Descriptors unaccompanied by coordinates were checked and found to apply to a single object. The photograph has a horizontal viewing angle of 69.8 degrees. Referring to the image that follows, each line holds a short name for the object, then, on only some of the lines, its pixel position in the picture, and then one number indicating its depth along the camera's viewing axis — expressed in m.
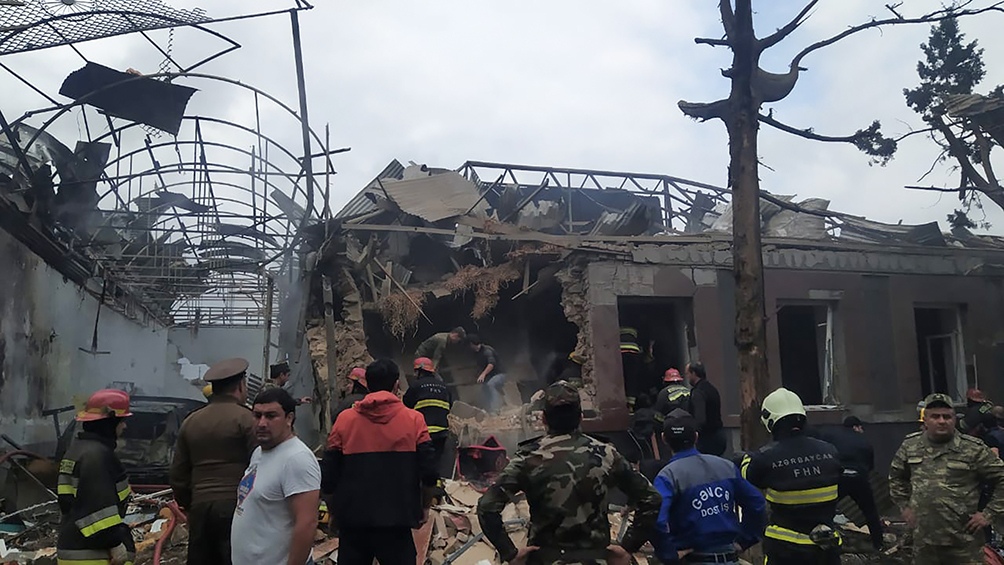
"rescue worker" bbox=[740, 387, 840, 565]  4.15
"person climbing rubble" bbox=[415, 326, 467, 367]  9.67
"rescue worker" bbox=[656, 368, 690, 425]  7.82
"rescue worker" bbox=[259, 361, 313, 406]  7.66
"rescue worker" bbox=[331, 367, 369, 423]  6.70
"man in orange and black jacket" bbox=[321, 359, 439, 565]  4.09
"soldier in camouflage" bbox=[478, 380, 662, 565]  3.34
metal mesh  7.73
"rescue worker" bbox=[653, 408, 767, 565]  3.84
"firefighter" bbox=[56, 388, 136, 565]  3.96
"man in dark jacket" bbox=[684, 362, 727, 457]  7.45
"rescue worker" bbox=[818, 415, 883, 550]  5.43
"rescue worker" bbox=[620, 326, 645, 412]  10.24
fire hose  5.45
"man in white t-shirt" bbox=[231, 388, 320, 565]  3.29
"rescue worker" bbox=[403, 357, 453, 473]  6.92
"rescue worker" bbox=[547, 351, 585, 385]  9.96
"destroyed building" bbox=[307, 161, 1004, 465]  10.41
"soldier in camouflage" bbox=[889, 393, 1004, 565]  5.17
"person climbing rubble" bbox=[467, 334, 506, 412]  11.41
